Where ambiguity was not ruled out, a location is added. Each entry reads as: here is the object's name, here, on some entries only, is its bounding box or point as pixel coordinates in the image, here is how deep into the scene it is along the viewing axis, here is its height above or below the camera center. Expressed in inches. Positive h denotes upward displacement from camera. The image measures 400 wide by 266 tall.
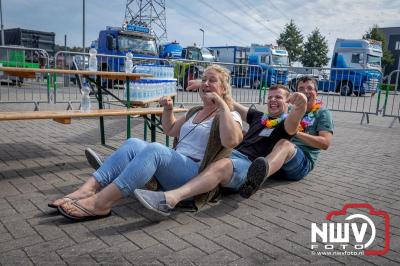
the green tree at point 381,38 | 1722.4 +242.7
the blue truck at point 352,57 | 798.9 +73.8
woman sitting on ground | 103.4 -24.8
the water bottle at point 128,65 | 218.5 +7.0
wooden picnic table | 139.6 -16.5
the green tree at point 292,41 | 1728.6 +209.8
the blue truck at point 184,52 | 870.4 +68.7
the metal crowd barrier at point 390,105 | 387.1 -27.5
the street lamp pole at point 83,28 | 722.0 +93.8
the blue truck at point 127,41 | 644.7 +64.2
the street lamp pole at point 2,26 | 825.8 +101.8
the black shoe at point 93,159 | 128.9 -30.4
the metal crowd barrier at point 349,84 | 526.9 +6.1
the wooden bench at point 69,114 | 134.0 -16.9
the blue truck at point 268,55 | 1003.1 +79.5
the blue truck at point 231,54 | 1107.3 +86.8
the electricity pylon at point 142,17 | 1579.7 +273.5
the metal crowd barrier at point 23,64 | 348.2 +10.0
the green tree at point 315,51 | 1726.1 +166.5
